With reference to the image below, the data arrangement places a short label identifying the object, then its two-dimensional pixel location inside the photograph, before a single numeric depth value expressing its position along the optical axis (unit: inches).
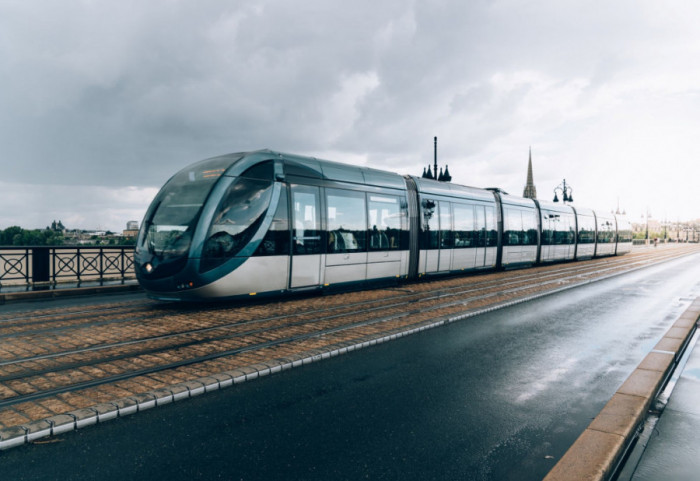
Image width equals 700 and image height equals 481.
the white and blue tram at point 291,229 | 364.8
